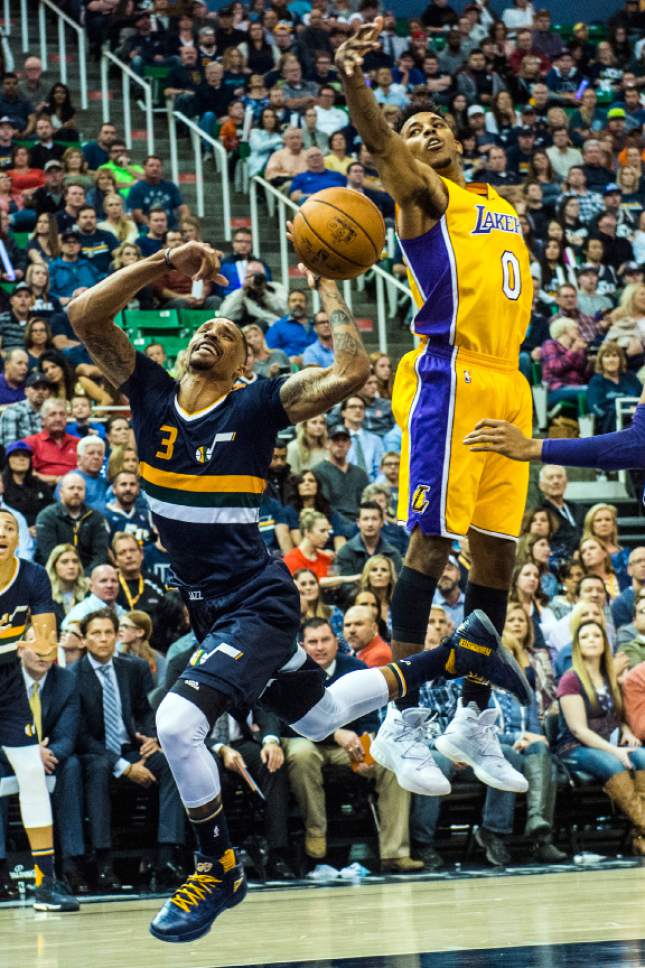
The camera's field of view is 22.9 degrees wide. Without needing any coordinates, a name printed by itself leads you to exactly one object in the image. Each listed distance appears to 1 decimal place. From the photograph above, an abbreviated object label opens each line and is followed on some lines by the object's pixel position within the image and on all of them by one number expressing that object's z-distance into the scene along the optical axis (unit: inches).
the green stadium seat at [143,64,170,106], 788.6
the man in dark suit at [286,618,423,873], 426.9
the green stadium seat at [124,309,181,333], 623.8
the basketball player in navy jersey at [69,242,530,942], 262.1
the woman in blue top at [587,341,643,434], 612.7
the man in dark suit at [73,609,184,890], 412.8
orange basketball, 271.1
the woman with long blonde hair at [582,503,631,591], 544.4
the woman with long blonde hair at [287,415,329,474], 550.9
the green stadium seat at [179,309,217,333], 629.3
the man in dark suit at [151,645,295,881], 421.7
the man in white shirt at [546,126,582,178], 816.3
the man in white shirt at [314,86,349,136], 773.9
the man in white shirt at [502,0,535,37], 943.0
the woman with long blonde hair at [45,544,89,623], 458.3
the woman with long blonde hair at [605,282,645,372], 652.1
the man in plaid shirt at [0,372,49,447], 521.3
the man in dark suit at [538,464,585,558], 553.0
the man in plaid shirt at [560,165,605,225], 764.6
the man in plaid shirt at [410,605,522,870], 435.2
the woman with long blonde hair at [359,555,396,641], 478.6
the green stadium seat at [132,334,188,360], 610.1
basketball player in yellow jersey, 283.7
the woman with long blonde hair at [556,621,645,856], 449.4
